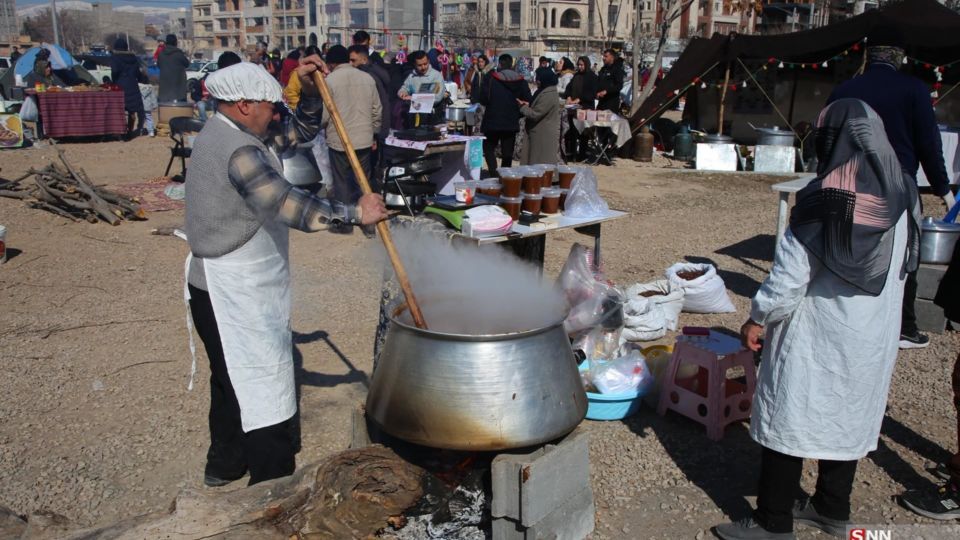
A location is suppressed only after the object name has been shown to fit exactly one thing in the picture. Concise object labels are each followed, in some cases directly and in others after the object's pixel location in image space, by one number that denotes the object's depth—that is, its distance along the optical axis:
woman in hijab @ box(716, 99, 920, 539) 2.64
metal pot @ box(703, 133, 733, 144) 13.57
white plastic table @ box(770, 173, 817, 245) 6.27
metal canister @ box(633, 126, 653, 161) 14.23
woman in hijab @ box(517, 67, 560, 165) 9.51
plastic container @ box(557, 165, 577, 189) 5.40
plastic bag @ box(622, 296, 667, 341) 5.33
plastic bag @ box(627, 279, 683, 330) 5.58
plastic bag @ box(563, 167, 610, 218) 5.21
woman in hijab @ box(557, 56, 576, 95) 13.80
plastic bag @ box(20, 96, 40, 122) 14.53
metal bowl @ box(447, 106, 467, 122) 12.23
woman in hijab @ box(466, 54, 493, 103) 18.05
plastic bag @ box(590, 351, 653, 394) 4.24
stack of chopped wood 8.84
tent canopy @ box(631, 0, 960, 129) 12.66
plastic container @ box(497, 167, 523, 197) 5.04
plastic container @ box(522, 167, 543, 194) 5.12
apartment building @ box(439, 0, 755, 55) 80.56
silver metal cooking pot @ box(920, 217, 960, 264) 5.88
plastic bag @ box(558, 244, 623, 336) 4.75
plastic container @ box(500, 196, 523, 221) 5.02
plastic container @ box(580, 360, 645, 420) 4.18
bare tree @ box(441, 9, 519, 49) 66.12
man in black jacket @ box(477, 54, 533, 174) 9.85
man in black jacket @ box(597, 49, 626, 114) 13.96
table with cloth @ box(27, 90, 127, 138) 14.28
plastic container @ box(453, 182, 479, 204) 5.04
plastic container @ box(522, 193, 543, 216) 5.12
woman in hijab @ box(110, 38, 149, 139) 15.45
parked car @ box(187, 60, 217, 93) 33.44
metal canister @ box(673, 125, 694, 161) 14.47
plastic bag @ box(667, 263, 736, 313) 5.79
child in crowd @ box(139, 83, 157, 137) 17.70
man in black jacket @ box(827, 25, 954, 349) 4.55
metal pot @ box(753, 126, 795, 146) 13.24
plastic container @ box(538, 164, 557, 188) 5.32
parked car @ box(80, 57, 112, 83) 28.02
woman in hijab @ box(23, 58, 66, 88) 16.08
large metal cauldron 2.58
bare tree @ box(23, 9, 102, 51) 91.19
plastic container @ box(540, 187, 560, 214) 5.19
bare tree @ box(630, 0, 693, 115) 16.47
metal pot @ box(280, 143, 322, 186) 8.03
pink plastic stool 4.03
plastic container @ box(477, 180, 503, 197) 5.21
